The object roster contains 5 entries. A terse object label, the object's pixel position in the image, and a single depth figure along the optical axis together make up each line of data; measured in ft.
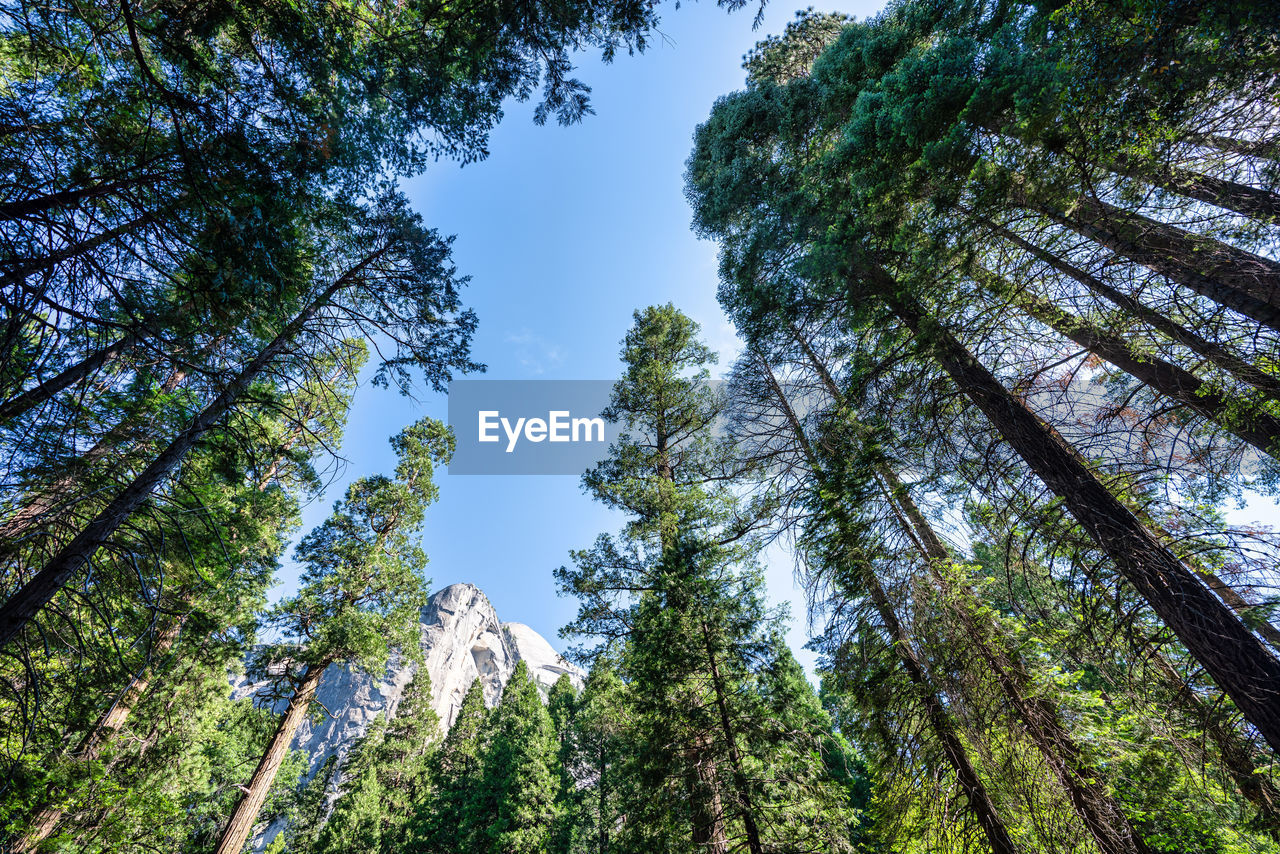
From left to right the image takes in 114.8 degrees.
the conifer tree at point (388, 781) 58.39
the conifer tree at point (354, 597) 28.05
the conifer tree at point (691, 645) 19.10
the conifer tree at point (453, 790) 60.75
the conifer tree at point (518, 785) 53.16
